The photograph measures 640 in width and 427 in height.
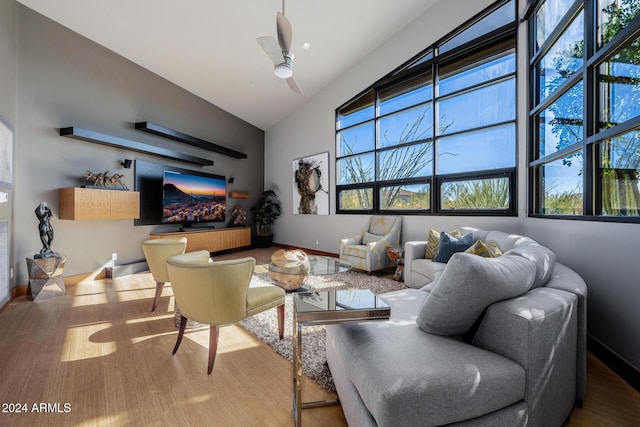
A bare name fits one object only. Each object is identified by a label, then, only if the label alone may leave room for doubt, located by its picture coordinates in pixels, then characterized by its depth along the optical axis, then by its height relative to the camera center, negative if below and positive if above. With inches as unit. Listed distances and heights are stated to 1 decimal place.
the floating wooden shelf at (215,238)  214.5 -22.0
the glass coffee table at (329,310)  48.3 -17.6
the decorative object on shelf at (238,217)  270.8 -4.2
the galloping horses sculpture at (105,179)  161.6 +20.9
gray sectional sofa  39.0 -23.8
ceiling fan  105.6 +67.3
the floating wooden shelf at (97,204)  146.1 +5.3
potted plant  293.4 -1.4
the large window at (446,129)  147.2 +53.6
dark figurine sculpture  131.7 -8.2
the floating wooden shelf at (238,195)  269.3 +18.3
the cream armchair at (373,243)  172.2 -20.9
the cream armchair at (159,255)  116.6 -17.9
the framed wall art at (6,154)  115.3 +26.3
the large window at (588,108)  74.3 +34.9
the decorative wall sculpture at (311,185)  248.8 +26.7
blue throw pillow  127.5 -15.4
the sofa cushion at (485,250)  97.2 -13.9
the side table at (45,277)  128.9 -30.9
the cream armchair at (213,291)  72.5 -21.3
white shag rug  75.1 -42.4
